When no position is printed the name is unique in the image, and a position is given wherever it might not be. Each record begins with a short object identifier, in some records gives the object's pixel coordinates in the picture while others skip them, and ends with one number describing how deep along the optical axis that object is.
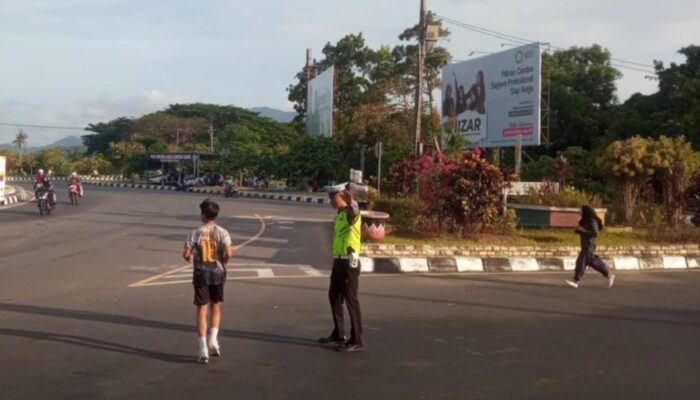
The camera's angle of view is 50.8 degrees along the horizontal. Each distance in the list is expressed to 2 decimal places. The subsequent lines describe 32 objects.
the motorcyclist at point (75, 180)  31.90
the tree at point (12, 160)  99.31
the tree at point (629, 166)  18.06
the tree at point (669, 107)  31.94
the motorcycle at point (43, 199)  25.34
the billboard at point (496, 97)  31.39
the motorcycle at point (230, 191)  45.19
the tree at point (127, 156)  72.31
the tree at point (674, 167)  17.77
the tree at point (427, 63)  51.97
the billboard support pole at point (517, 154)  25.98
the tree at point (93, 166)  92.06
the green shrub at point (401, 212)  16.25
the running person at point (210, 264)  6.73
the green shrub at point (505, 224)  15.95
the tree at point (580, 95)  45.12
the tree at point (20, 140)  115.19
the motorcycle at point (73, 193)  31.59
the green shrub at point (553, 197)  18.17
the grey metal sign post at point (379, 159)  24.19
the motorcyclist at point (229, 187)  45.19
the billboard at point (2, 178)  29.88
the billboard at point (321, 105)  52.31
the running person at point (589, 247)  11.87
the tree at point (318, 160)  48.66
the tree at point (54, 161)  100.31
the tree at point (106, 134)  100.69
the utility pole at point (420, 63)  26.41
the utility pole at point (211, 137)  84.78
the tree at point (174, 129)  93.75
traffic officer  7.37
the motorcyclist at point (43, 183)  25.48
